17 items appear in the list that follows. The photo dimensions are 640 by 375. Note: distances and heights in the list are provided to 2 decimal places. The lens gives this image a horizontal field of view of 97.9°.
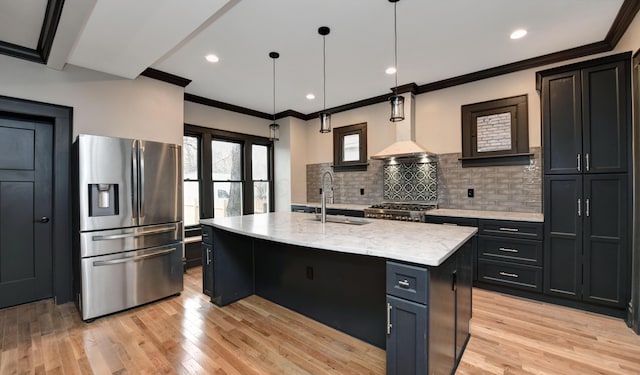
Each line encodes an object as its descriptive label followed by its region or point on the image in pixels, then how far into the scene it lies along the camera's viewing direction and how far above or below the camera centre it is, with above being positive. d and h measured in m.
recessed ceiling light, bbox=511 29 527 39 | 2.75 +1.54
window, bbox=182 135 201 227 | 4.50 +0.16
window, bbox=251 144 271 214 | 5.65 +0.23
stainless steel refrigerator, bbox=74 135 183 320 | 2.63 -0.35
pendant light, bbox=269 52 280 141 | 3.18 +0.78
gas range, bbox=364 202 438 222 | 3.75 -0.33
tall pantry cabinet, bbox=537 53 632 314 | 2.63 +0.05
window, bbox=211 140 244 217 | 4.97 +0.21
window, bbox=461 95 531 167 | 3.53 +0.72
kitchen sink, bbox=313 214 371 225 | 2.74 -0.33
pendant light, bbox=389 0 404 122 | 2.38 +0.69
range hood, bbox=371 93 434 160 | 3.95 +0.66
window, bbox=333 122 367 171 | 5.11 +0.77
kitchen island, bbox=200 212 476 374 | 1.51 -0.70
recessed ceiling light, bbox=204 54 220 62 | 3.21 +1.53
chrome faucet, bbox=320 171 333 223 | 2.76 -0.24
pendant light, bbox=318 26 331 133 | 2.68 +0.77
